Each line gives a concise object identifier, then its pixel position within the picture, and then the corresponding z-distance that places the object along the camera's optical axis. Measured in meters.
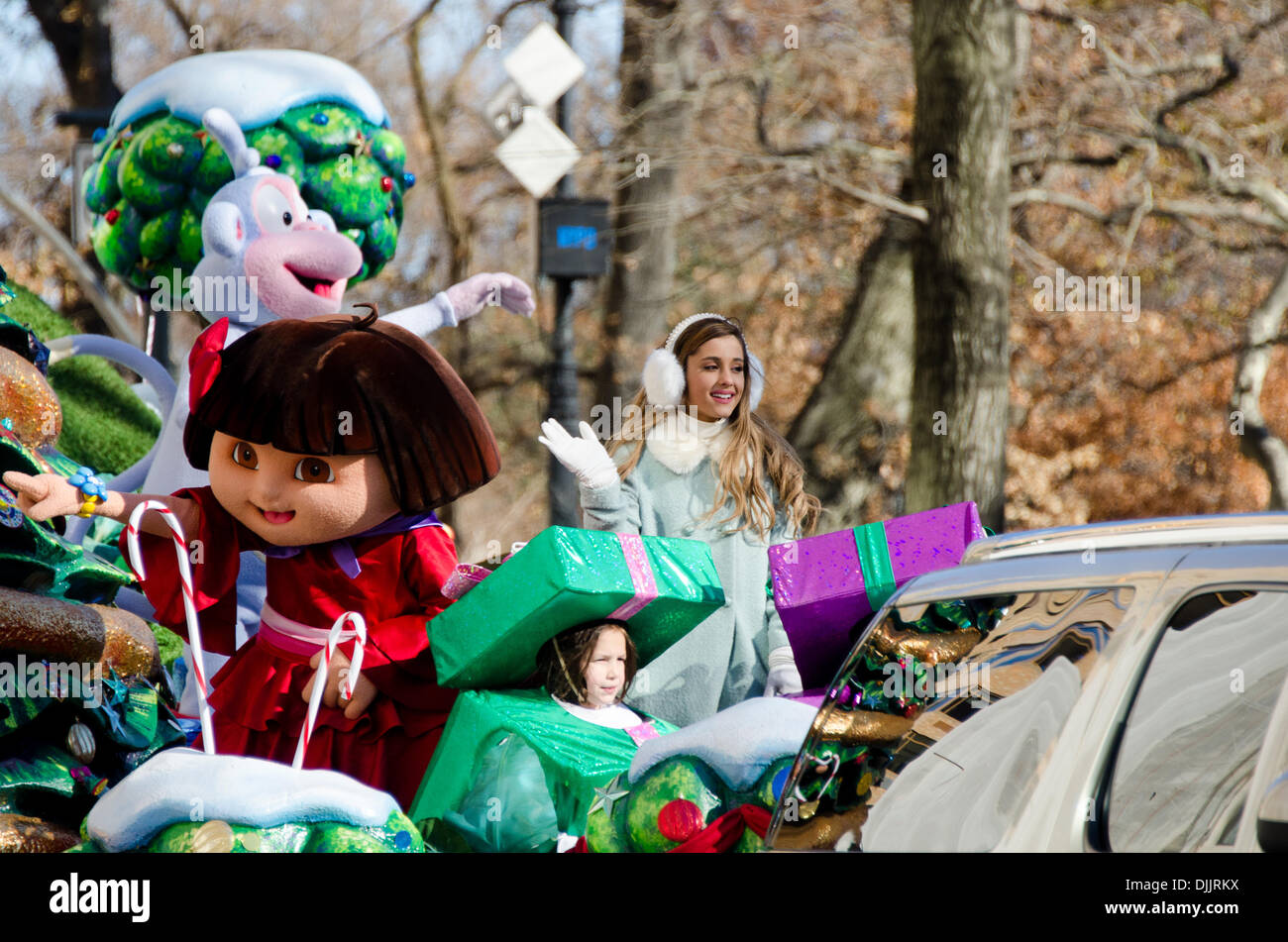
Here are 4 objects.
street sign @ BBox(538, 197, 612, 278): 8.70
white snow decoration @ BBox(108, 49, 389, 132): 5.76
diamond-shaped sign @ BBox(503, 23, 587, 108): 8.70
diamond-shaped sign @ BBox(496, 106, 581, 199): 8.62
